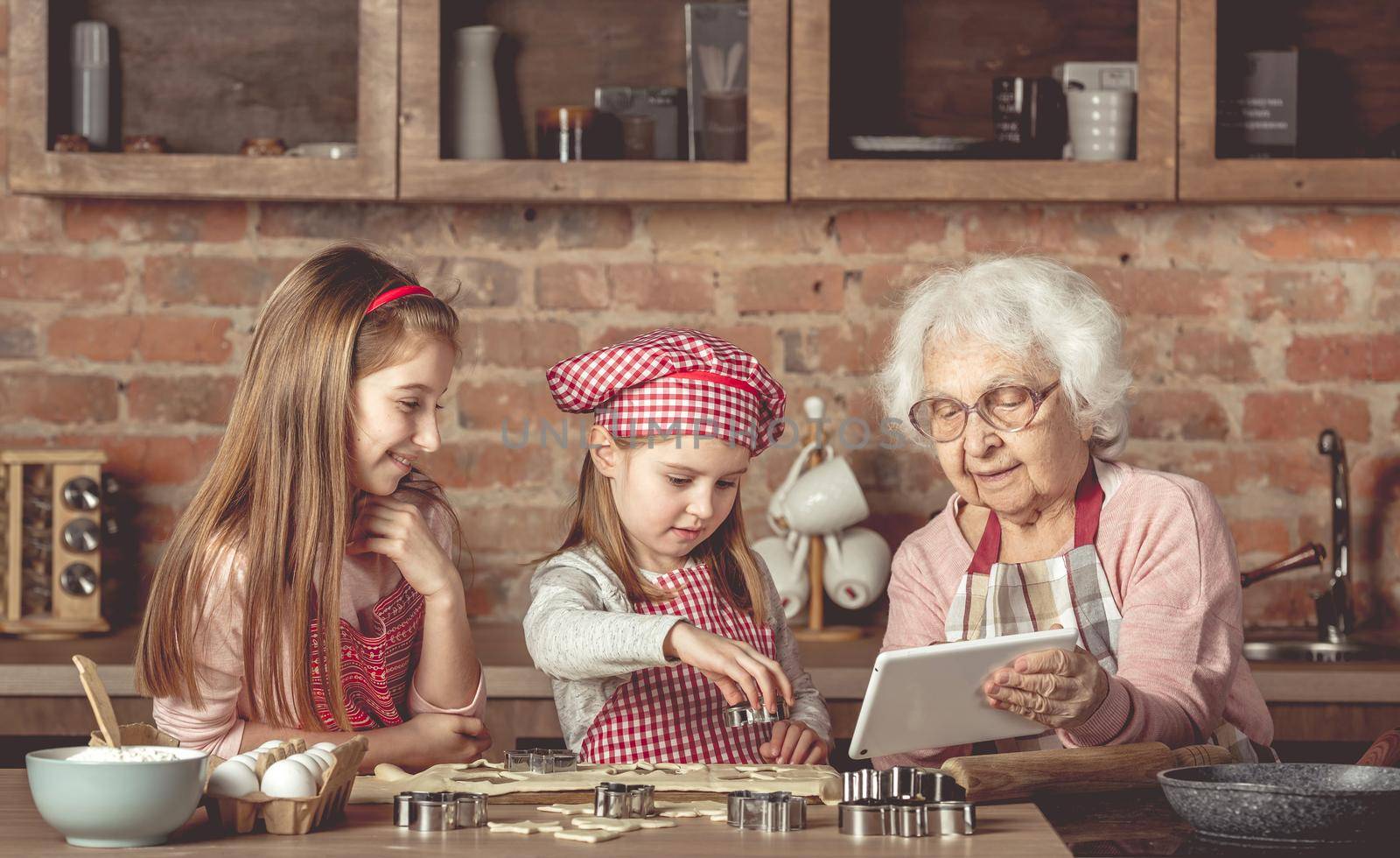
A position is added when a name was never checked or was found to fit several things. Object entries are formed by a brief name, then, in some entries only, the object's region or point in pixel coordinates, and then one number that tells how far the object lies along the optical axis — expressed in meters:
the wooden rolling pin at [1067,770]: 4.03
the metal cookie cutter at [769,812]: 3.74
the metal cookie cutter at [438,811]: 3.71
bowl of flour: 3.41
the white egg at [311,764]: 3.72
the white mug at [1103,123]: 5.25
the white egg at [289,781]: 3.67
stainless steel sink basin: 5.24
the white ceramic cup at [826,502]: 5.23
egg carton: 3.66
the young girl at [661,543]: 4.49
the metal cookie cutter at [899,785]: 3.94
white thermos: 5.34
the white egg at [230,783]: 3.67
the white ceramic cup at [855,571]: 5.28
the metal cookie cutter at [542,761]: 4.10
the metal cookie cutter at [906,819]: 3.66
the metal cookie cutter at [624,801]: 3.85
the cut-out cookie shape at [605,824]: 3.71
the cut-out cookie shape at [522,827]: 3.70
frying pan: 3.55
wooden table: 3.50
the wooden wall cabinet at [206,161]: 5.25
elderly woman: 4.45
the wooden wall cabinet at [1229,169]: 5.21
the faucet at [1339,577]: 5.27
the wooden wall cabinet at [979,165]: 5.22
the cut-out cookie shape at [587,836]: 3.60
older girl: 4.31
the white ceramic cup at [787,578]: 5.27
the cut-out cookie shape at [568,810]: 3.92
